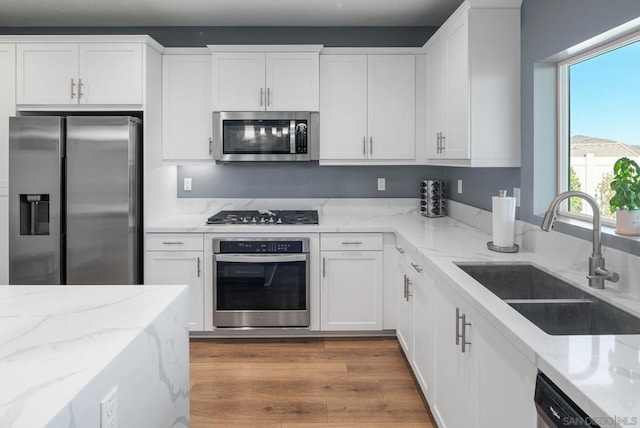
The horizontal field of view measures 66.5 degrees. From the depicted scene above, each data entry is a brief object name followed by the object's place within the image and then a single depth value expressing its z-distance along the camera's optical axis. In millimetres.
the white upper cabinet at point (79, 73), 3545
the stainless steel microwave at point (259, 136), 3791
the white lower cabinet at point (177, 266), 3582
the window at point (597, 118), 2062
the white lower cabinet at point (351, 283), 3605
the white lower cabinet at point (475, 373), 1379
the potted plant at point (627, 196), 1890
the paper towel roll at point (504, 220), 2508
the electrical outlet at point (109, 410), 1059
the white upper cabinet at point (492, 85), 2744
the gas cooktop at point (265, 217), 3650
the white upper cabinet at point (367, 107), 3871
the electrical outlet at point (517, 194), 2801
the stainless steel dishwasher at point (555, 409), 1016
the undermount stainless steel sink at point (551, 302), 1664
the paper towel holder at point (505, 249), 2514
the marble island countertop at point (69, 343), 909
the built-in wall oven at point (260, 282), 3553
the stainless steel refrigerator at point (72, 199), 3398
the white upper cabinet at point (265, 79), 3797
